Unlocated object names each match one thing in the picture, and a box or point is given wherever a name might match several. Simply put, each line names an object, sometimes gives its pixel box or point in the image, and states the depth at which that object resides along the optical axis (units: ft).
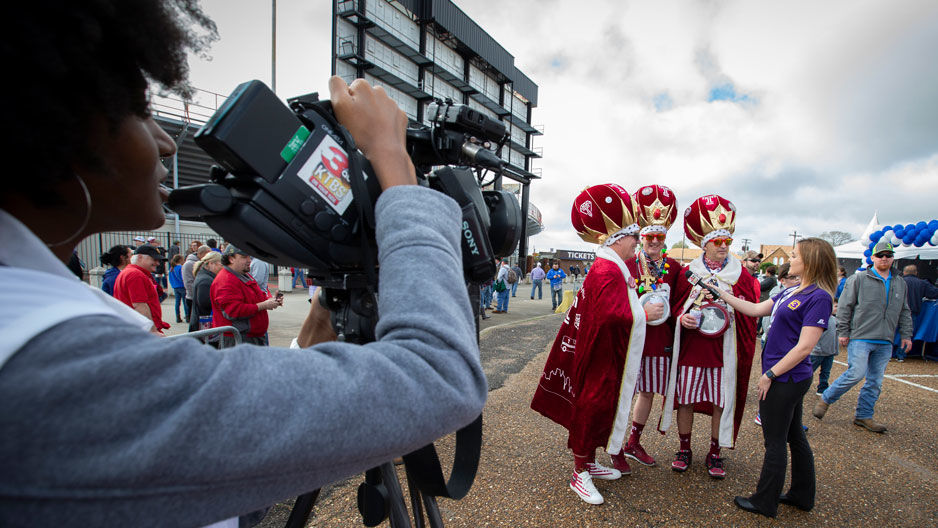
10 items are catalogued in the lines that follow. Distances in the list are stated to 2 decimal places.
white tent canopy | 26.84
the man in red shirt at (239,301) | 13.66
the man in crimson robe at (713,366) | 10.83
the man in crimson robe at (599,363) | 9.60
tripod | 3.45
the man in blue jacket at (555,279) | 43.88
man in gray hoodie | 14.74
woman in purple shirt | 8.91
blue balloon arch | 27.07
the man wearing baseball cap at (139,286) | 14.08
